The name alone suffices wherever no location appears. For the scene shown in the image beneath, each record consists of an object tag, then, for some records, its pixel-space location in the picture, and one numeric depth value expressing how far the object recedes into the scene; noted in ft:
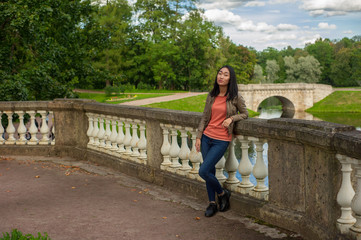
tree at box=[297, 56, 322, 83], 279.88
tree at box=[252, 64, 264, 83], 273.75
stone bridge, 184.55
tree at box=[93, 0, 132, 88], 160.15
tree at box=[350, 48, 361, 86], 280.92
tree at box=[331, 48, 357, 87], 297.53
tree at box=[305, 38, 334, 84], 323.57
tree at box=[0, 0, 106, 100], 38.91
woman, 14.92
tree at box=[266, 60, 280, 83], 310.45
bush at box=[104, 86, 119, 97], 138.10
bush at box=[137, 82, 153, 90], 174.80
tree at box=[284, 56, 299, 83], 286.25
